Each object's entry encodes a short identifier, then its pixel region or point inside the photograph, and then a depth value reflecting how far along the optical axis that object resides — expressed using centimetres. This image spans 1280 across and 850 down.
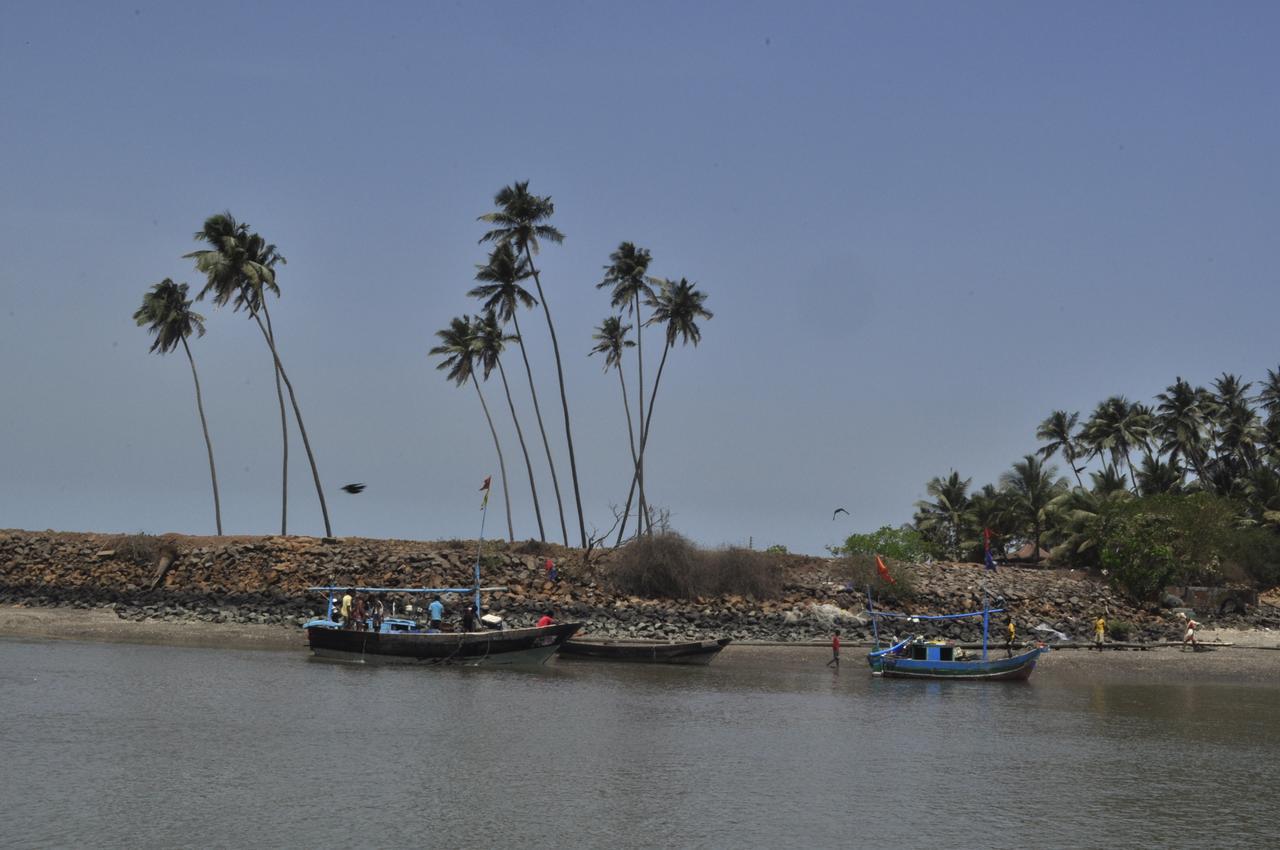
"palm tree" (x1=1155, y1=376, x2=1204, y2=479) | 9156
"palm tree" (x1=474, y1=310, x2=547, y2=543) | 8312
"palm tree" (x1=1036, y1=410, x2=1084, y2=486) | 9622
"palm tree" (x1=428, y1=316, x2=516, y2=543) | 8331
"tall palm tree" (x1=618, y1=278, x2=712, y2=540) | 8081
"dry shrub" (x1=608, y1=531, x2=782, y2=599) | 6512
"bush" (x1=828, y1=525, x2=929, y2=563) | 7656
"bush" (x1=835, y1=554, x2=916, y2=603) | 6512
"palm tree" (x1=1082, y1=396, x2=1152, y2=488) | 9262
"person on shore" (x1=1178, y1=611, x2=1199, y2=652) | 5612
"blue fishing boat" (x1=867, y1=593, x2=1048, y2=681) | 4800
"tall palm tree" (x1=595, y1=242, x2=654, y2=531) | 7981
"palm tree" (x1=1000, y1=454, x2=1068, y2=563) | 8412
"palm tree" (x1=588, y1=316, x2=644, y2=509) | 8694
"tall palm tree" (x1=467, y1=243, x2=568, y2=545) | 7781
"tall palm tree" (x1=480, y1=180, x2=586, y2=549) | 7681
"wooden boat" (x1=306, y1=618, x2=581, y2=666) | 4850
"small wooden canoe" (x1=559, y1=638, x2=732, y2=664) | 4991
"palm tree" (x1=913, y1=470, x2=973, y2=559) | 9394
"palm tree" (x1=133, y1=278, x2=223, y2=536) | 7700
